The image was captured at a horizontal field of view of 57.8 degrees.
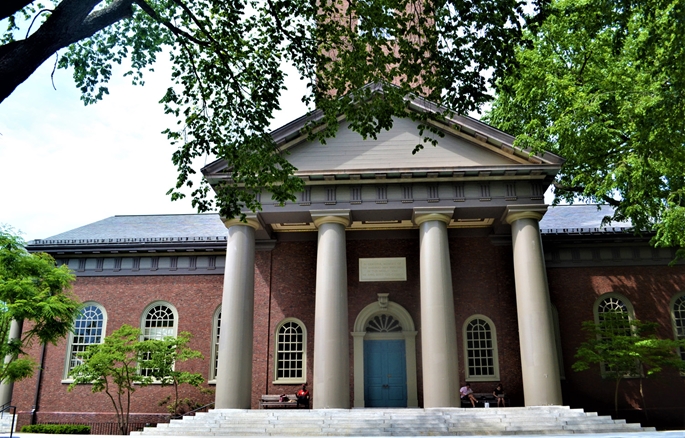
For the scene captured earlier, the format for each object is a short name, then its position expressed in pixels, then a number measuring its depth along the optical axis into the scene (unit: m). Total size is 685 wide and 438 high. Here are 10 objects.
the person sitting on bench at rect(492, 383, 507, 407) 24.50
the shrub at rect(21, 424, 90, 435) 26.05
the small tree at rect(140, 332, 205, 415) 24.56
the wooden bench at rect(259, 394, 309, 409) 25.34
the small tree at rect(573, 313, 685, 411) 24.08
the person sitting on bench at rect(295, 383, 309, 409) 24.83
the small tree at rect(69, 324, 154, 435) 23.80
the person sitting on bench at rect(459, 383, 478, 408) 24.31
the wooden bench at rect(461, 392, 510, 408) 24.88
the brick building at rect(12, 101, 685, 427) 22.58
